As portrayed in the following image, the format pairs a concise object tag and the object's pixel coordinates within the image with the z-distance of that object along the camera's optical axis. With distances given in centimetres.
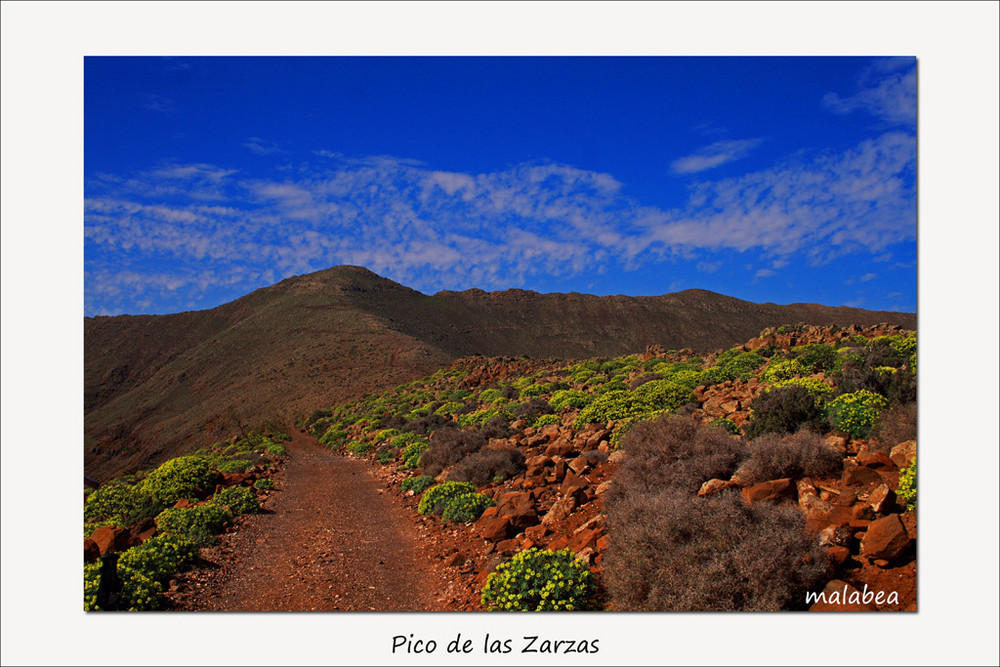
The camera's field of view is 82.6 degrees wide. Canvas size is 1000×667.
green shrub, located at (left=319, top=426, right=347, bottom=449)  2287
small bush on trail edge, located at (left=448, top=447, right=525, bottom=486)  1031
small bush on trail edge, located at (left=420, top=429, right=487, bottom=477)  1225
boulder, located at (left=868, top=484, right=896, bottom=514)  517
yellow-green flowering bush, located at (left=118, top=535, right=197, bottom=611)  554
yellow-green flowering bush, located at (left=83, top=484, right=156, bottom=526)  991
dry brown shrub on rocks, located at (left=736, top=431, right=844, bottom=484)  600
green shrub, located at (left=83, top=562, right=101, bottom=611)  555
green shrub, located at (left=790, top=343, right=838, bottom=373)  1193
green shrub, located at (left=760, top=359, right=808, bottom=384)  1165
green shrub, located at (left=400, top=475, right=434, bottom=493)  1158
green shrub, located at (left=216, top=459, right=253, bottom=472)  1363
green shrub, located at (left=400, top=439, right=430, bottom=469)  1438
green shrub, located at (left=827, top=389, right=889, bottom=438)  701
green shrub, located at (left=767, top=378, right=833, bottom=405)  839
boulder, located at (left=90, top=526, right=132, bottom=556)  702
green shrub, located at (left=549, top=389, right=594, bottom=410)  1522
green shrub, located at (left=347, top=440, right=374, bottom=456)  1941
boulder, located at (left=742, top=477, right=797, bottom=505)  561
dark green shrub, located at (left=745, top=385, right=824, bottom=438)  766
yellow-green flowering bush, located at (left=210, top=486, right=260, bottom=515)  964
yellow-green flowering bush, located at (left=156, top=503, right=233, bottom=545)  780
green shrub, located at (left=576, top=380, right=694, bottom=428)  1117
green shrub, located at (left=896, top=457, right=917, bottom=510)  536
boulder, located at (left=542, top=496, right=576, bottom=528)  724
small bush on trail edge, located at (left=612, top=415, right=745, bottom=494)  644
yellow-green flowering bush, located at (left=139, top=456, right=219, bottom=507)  1067
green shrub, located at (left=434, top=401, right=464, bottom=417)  2247
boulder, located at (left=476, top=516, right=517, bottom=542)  732
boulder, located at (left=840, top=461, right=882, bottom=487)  566
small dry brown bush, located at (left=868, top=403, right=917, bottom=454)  626
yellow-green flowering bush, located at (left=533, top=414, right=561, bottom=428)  1377
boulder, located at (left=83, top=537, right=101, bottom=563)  669
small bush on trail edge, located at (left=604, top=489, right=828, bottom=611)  438
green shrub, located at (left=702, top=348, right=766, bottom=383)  1370
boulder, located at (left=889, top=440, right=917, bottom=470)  585
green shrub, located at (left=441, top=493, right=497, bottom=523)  864
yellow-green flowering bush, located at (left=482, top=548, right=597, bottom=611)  512
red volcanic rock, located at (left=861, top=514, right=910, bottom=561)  475
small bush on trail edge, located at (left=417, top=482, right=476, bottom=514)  946
